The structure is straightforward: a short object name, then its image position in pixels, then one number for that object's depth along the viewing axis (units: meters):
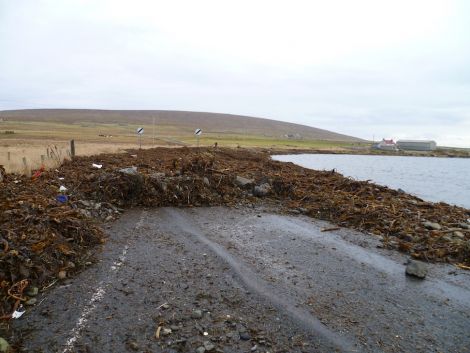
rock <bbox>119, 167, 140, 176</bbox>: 11.50
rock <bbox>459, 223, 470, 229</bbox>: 9.95
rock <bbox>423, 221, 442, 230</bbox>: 9.47
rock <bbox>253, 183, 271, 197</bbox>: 13.25
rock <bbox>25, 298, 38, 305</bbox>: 4.81
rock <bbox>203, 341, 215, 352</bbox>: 4.00
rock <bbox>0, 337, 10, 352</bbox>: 3.75
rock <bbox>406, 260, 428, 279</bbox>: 6.47
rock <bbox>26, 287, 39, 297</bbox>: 5.04
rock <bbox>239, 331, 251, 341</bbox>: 4.22
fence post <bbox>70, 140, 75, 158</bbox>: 19.59
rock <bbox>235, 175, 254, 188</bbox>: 13.47
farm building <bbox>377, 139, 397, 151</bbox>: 98.56
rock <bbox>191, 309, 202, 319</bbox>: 4.64
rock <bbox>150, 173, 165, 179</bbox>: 12.05
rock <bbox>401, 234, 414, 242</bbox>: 8.62
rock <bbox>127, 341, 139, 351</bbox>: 3.95
